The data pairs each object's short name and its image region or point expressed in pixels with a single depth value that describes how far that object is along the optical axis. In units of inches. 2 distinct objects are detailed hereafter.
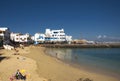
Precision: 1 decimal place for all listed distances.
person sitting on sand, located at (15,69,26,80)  252.0
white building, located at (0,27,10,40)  1187.4
